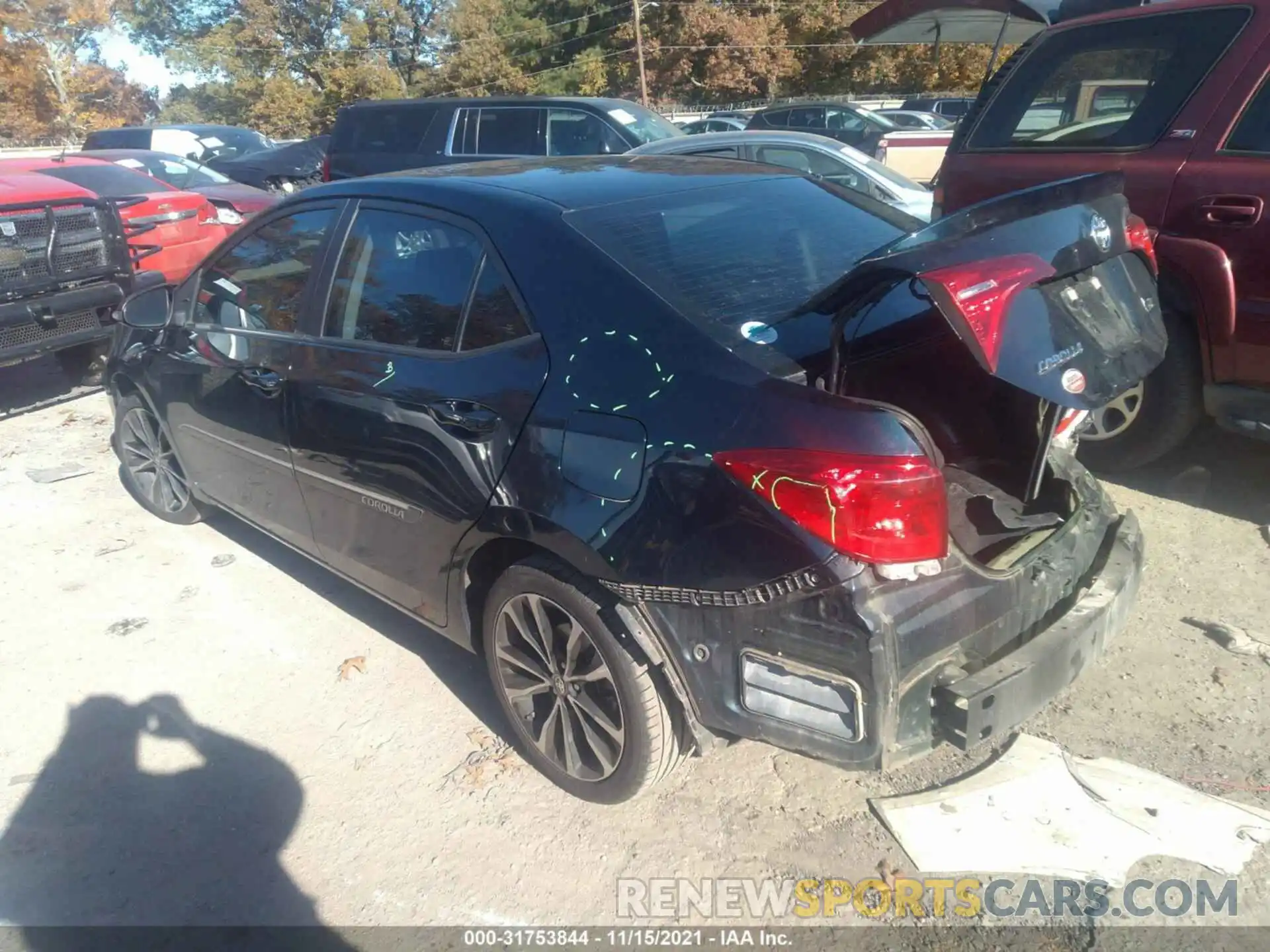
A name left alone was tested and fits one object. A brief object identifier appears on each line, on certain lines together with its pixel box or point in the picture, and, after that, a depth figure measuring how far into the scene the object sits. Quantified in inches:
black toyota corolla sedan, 82.1
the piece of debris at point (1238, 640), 127.0
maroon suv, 149.6
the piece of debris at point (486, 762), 117.4
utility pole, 1406.3
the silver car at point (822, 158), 323.3
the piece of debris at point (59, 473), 225.5
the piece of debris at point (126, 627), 156.5
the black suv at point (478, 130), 402.0
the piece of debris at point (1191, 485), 169.2
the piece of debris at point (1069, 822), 96.4
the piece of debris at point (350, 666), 140.5
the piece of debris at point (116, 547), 185.8
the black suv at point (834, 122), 679.7
